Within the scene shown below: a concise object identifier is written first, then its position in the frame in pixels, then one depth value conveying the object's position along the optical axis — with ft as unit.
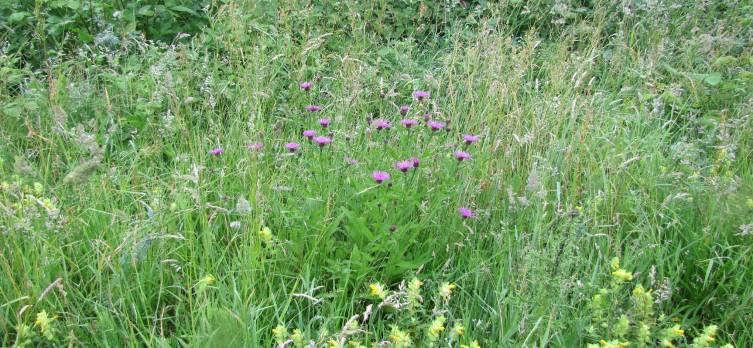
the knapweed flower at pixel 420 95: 9.13
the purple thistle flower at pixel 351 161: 8.09
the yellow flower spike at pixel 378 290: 6.06
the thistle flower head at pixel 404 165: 7.52
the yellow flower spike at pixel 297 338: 5.53
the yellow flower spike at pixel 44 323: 5.92
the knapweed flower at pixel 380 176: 7.41
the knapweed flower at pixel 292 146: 8.25
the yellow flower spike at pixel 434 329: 5.60
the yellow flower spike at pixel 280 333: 5.52
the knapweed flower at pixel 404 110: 9.36
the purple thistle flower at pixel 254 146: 7.68
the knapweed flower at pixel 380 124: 8.43
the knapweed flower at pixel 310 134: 8.10
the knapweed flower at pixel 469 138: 8.39
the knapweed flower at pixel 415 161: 7.60
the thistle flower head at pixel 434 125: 8.48
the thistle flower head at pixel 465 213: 8.00
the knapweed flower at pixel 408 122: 8.31
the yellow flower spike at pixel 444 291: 6.01
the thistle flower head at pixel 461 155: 8.07
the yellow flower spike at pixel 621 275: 6.26
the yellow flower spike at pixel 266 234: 6.88
